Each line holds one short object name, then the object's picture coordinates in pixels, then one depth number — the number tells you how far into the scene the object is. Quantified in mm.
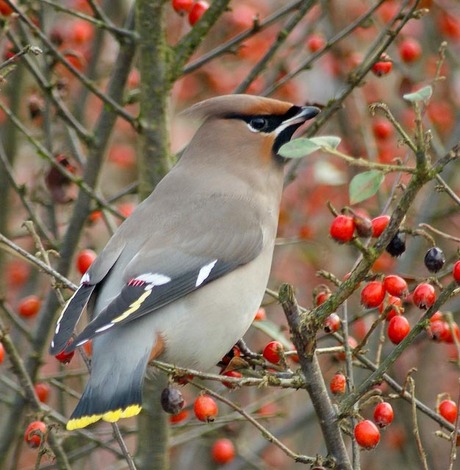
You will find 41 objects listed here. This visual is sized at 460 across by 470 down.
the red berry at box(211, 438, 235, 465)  8109
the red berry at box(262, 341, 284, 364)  5230
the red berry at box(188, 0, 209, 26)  7453
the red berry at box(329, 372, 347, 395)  5117
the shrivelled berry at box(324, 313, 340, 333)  5121
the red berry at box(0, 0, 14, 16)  7187
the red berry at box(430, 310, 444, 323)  5530
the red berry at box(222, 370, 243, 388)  5023
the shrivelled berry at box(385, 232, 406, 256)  5254
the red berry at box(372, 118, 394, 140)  9359
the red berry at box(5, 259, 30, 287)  10078
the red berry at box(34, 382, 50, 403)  7387
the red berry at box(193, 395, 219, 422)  5355
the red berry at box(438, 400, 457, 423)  5539
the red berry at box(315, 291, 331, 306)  5621
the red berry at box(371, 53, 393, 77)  6746
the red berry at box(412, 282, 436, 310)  5137
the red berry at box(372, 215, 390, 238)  5352
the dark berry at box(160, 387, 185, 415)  5215
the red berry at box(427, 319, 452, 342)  5469
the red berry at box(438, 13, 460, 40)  9734
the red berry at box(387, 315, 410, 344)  5359
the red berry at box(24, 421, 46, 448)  5414
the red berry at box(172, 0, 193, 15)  7266
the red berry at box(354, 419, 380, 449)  4773
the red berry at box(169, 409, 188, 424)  6873
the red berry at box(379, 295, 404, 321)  5304
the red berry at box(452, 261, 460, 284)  4836
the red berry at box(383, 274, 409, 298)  5312
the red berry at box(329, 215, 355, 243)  5227
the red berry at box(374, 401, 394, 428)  5117
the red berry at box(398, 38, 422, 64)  8664
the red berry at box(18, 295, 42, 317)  7477
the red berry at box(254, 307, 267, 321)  6844
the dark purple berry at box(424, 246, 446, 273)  5191
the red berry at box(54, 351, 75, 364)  5664
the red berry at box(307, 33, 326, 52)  8211
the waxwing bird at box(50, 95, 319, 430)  5555
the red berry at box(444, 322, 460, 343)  5773
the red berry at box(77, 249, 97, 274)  6738
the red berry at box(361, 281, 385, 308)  5352
